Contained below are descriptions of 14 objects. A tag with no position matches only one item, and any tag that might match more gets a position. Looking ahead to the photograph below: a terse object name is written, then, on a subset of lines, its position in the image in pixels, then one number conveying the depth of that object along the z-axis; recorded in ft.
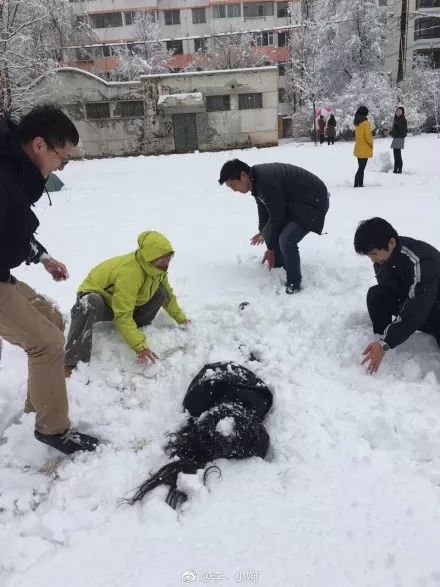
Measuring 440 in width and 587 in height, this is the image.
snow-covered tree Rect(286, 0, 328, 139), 89.45
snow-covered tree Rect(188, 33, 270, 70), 100.99
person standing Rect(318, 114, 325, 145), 73.77
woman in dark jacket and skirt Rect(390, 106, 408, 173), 31.60
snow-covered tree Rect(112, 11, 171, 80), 101.86
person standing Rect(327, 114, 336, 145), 70.49
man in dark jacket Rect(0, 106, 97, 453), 6.25
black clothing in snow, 8.68
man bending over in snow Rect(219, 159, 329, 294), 13.12
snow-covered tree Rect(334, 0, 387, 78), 84.94
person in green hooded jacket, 9.82
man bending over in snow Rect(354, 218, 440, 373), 8.90
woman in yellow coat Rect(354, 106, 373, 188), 28.27
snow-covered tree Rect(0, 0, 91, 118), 43.16
